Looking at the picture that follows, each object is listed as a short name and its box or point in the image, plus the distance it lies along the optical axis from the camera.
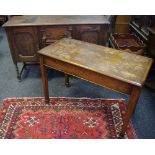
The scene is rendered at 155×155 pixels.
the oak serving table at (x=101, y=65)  1.39
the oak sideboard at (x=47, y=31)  2.14
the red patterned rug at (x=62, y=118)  1.80
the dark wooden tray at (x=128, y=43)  2.44
